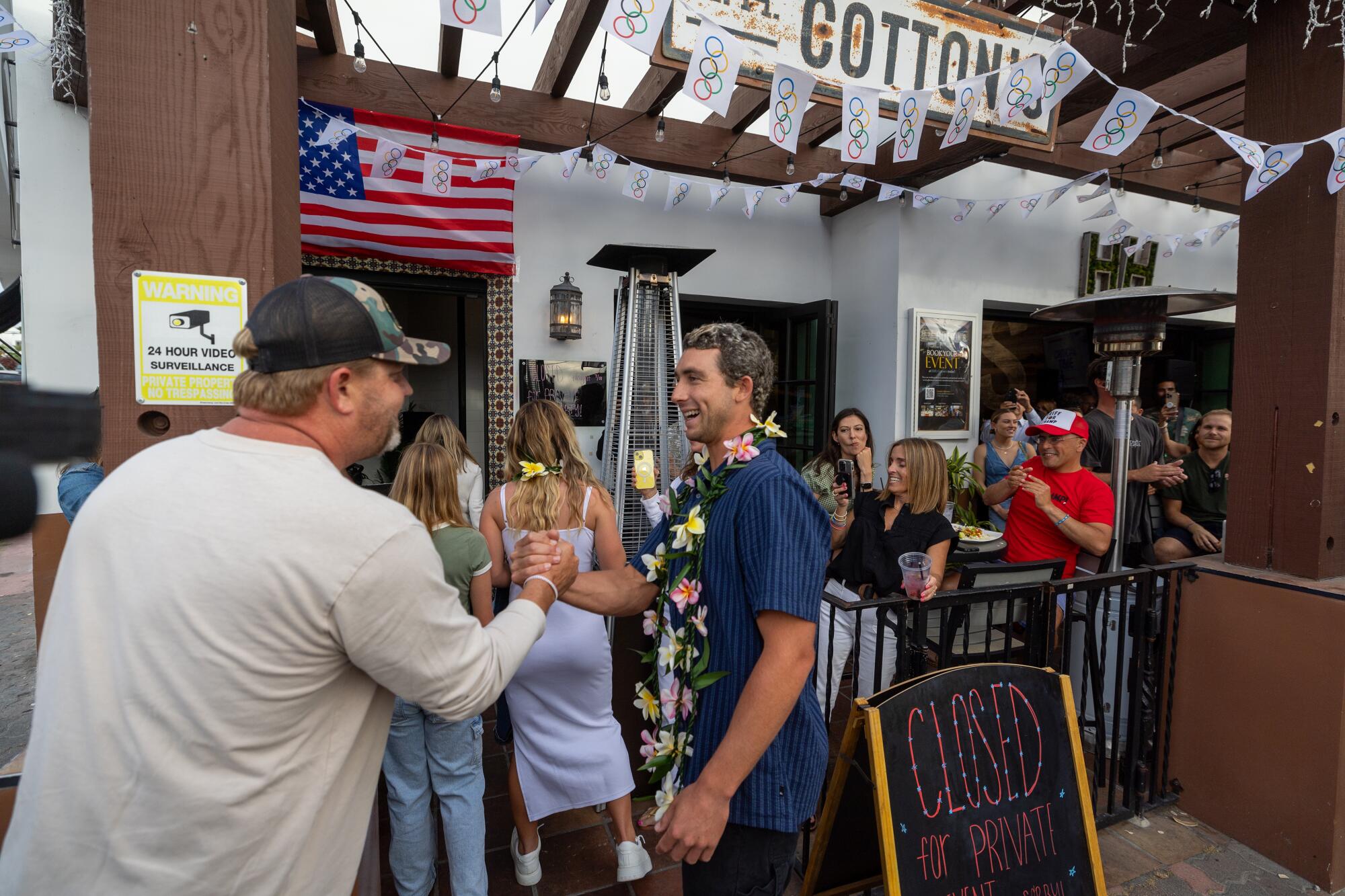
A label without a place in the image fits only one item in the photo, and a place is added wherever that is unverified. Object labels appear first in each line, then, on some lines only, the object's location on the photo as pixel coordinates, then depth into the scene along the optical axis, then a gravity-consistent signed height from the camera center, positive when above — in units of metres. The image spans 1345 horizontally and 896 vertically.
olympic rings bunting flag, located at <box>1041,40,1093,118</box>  2.88 +1.54
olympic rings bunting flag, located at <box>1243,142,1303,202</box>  2.59 +1.00
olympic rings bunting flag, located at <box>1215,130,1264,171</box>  2.62 +1.07
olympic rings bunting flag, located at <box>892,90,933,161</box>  3.03 +1.41
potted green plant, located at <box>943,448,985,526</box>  5.76 -0.63
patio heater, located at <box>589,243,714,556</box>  4.32 +0.28
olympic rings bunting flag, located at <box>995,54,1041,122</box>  3.03 +1.56
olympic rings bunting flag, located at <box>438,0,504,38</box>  2.24 +1.36
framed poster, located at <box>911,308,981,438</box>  5.86 +0.36
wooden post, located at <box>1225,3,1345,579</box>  2.60 +0.35
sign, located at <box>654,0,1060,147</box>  2.87 +1.73
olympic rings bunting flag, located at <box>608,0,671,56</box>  2.33 +1.40
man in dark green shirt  4.23 -0.56
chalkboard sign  1.91 -1.19
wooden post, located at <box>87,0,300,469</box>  1.44 +0.56
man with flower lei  1.41 -0.54
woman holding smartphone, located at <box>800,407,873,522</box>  4.43 -0.31
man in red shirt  3.41 -0.48
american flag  4.43 +1.45
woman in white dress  2.53 -1.14
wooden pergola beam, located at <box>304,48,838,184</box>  4.34 +2.11
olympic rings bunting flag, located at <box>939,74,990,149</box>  3.07 +1.42
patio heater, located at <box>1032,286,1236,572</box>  3.28 +0.44
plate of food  4.02 -0.77
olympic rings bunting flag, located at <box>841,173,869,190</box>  5.11 +1.82
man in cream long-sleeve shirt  0.97 -0.37
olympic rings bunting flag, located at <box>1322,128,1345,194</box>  2.49 +0.97
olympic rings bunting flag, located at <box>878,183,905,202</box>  5.10 +1.73
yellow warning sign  1.48 +0.16
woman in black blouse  3.25 -0.65
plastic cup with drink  2.37 -0.58
